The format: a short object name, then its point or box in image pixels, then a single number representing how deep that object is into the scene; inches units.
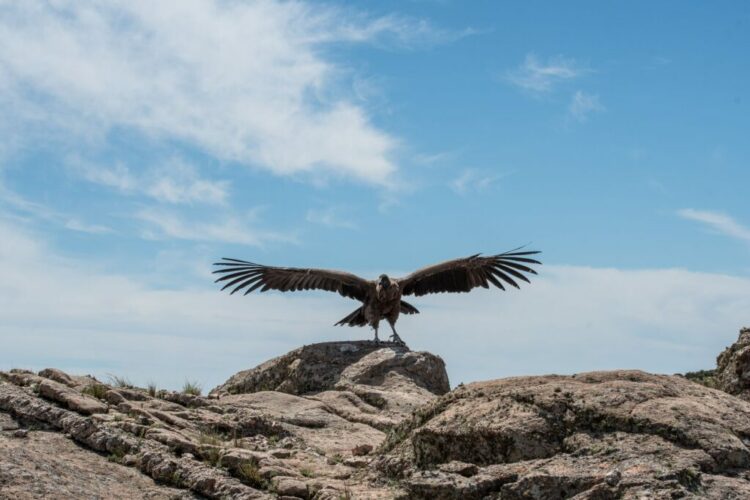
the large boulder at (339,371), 567.2
